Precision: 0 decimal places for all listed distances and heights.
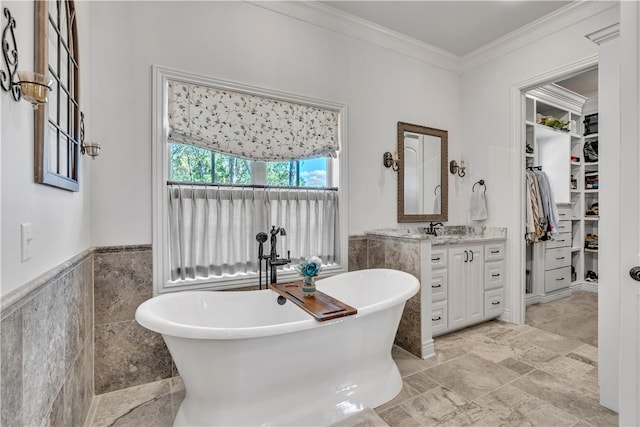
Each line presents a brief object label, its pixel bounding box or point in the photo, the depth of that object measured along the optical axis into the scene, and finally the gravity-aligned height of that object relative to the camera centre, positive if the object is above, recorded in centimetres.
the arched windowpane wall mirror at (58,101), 106 +51
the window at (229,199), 222 +12
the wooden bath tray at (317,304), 169 -55
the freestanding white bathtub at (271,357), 152 -79
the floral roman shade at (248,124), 225 +72
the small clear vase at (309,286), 210 -51
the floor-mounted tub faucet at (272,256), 233 -33
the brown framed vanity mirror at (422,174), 332 +43
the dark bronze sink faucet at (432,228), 344 -18
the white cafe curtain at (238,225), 229 -10
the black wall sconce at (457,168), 368 +53
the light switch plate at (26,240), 94 -8
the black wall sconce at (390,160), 319 +54
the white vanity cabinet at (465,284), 281 -70
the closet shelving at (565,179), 396 +48
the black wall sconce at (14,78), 82 +37
